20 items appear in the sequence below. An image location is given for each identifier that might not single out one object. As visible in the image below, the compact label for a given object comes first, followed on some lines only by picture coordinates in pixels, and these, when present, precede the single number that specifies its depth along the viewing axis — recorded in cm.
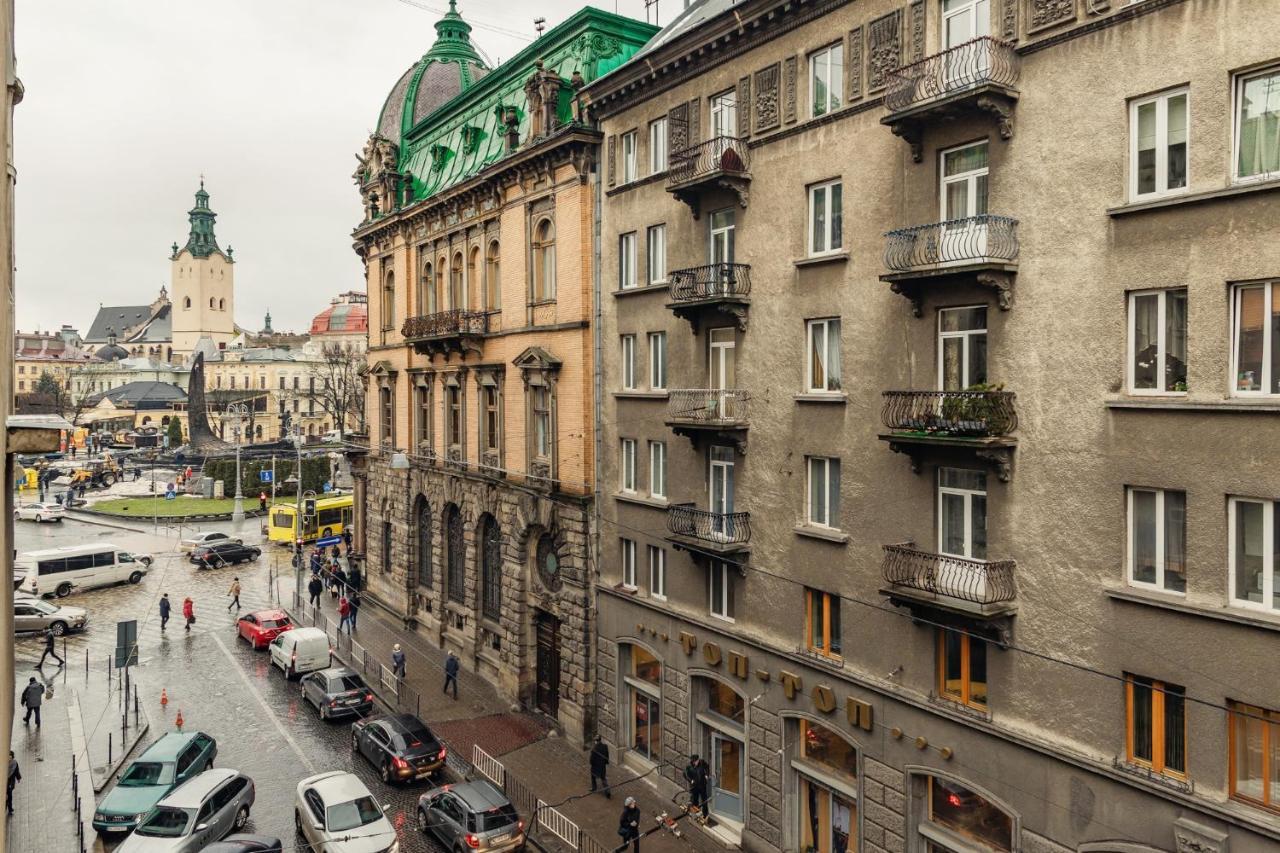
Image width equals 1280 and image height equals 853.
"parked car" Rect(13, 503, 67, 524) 6944
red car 3703
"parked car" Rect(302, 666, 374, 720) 2889
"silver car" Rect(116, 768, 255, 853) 1947
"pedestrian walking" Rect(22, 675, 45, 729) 2791
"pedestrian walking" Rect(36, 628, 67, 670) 3440
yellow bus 5972
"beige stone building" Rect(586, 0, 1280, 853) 1248
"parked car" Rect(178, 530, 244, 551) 5788
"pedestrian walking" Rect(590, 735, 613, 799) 2359
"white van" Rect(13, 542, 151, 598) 4531
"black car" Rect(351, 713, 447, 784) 2428
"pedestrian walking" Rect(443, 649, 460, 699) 3198
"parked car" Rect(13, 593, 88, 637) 3869
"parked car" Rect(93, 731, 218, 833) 2133
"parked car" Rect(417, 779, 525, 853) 2011
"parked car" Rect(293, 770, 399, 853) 1970
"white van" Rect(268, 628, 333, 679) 3328
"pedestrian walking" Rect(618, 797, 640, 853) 2028
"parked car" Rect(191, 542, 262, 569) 5391
